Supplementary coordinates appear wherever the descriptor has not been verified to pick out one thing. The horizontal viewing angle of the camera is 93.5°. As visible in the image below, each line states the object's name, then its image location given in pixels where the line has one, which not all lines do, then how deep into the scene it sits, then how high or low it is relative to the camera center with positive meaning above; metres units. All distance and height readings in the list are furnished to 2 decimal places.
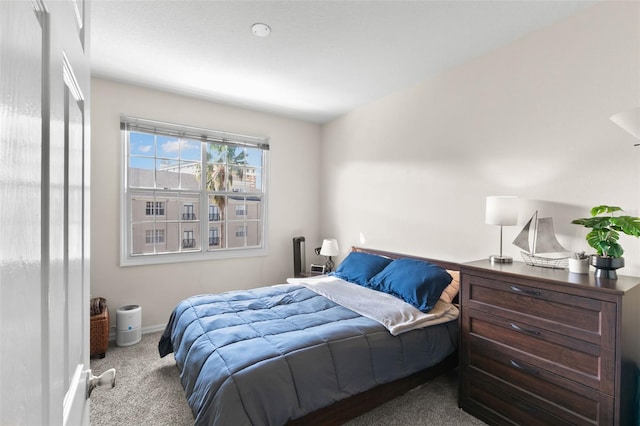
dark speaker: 4.30 -0.65
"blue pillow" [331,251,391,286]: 3.14 -0.60
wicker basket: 2.79 -1.16
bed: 1.61 -0.86
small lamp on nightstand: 4.00 -0.48
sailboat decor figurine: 2.14 -0.23
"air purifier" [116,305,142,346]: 3.08 -1.20
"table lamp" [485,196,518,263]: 2.27 +0.01
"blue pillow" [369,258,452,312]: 2.46 -0.61
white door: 0.31 +0.00
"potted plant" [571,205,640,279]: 1.72 -0.17
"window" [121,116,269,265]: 3.43 +0.23
